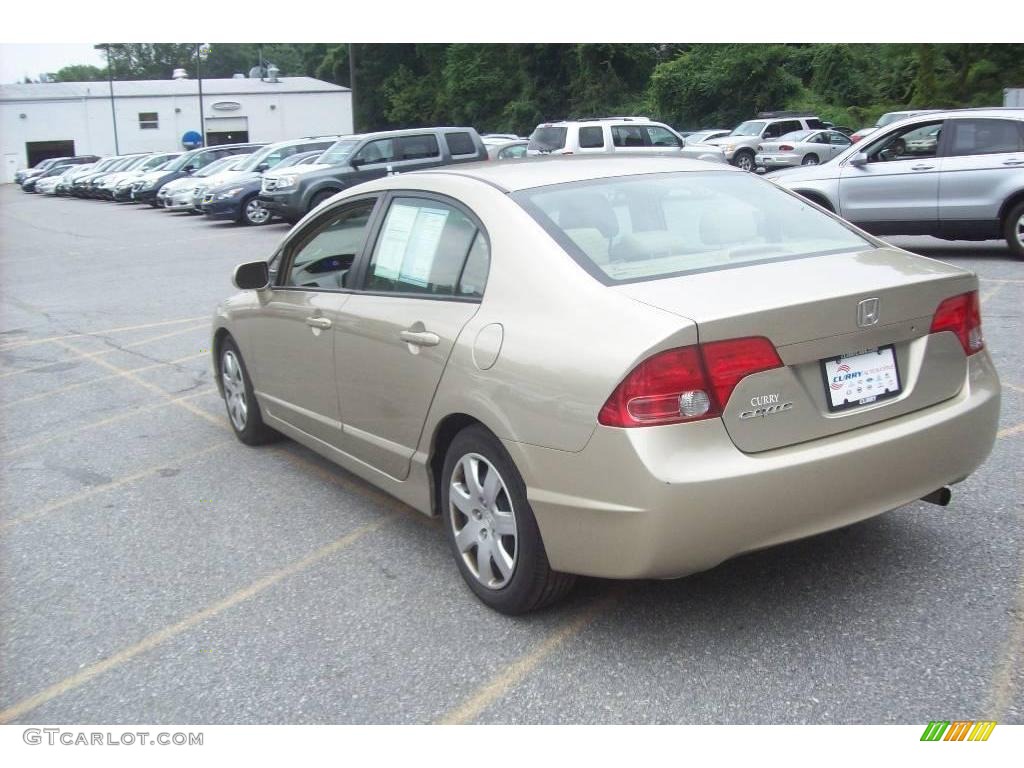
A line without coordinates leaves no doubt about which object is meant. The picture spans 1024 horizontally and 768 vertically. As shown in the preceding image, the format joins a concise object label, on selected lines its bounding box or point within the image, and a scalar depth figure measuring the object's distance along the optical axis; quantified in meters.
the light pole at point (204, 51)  120.21
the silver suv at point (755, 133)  31.45
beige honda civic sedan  3.16
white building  69.94
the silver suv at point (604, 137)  21.30
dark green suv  20.55
